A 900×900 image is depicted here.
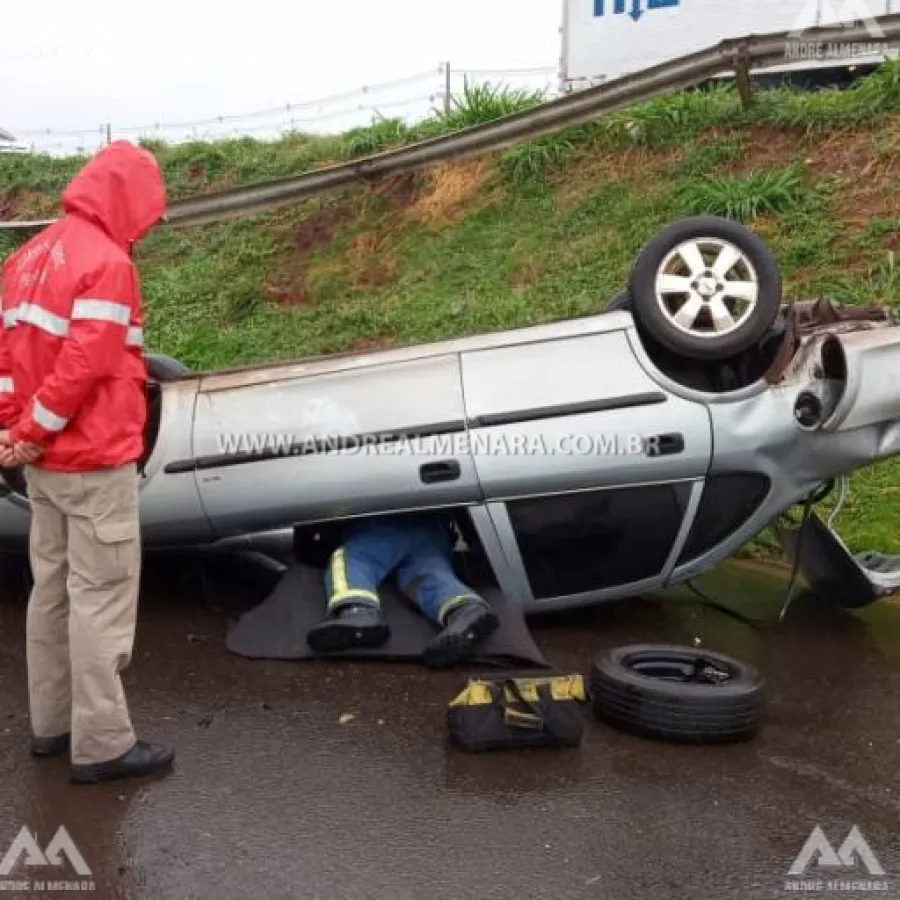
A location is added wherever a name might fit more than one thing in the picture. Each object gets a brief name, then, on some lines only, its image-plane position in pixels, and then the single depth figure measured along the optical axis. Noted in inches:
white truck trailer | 426.0
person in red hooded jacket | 111.7
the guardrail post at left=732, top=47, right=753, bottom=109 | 346.9
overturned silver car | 159.0
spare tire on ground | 134.2
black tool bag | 130.5
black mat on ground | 156.9
